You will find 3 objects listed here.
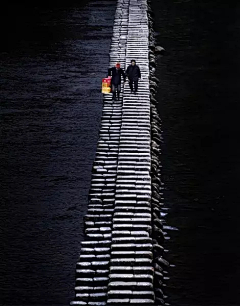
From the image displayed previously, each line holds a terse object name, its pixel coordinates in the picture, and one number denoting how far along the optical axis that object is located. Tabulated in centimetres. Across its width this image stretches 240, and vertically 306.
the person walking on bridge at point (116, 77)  5235
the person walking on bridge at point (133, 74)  5317
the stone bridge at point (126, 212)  3547
